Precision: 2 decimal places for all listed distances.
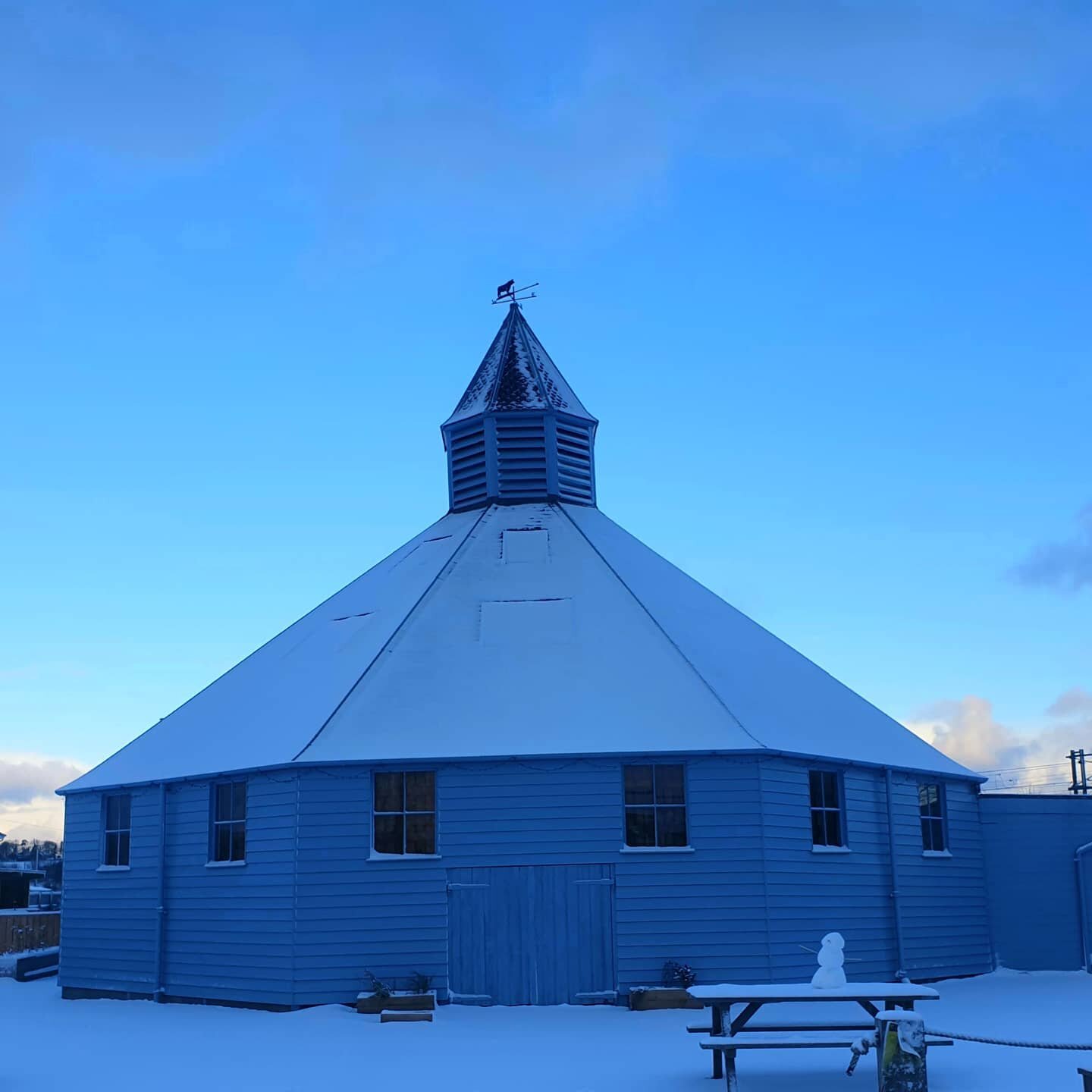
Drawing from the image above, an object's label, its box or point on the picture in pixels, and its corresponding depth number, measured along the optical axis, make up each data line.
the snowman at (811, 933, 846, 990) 14.26
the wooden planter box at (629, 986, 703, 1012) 19.78
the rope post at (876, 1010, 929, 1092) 12.06
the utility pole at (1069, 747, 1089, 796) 51.81
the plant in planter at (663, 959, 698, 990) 20.19
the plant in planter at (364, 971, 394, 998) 19.84
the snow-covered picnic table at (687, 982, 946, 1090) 13.19
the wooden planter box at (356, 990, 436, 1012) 19.33
